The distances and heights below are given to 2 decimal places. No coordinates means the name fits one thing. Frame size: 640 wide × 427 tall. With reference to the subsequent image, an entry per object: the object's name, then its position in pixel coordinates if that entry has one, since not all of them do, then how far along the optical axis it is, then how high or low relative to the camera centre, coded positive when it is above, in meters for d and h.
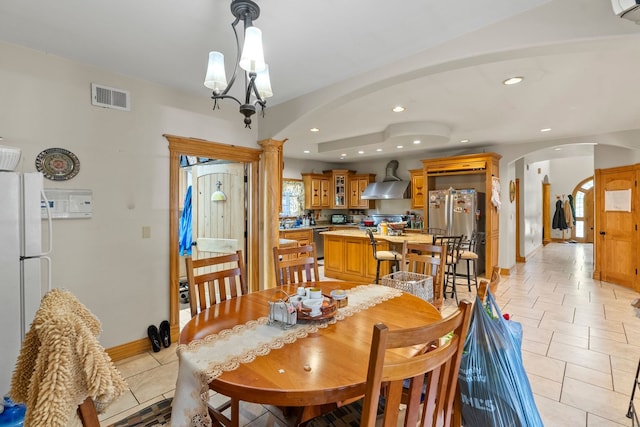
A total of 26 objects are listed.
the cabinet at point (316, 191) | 7.64 +0.56
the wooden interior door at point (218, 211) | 3.88 +0.04
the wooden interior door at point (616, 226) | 4.99 -0.28
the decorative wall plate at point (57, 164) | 2.38 +0.41
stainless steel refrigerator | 5.64 -0.01
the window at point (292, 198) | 7.53 +0.37
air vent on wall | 2.62 +1.02
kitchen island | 5.00 -0.73
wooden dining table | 1.07 -0.59
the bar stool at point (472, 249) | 4.45 -0.62
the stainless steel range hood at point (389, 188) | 7.24 +0.58
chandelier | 1.61 +0.83
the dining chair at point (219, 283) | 1.64 -0.46
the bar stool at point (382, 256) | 4.34 -0.62
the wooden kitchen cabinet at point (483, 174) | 5.65 +0.75
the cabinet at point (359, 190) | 8.00 +0.59
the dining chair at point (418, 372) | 0.81 -0.46
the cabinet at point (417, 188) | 7.05 +0.55
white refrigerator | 1.84 -0.27
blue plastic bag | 1.39 -0.77
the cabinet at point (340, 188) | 8.09 +0.65
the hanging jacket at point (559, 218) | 10.70 -0.27
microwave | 8.18 -0.17
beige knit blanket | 0.75 -0.40
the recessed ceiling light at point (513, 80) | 2.87 +1.23
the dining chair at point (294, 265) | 2.50 -0.44
